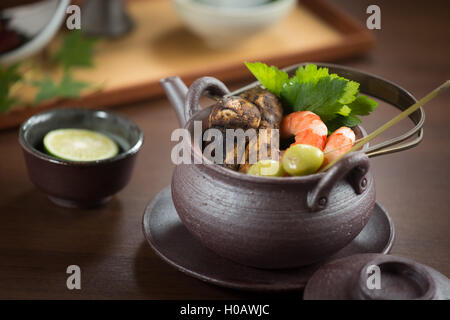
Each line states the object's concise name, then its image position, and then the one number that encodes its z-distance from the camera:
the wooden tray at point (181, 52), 0.80
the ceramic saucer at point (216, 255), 0.61
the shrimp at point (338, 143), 0.61
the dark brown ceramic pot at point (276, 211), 0.59
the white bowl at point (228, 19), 0.82
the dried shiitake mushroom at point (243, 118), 0.62
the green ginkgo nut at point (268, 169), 0.61
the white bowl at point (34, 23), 0.80
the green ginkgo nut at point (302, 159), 0.60
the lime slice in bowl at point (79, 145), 0.68
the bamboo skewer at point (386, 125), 0.59
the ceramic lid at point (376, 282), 0.57
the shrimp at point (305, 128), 0.63
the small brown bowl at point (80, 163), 0.66
